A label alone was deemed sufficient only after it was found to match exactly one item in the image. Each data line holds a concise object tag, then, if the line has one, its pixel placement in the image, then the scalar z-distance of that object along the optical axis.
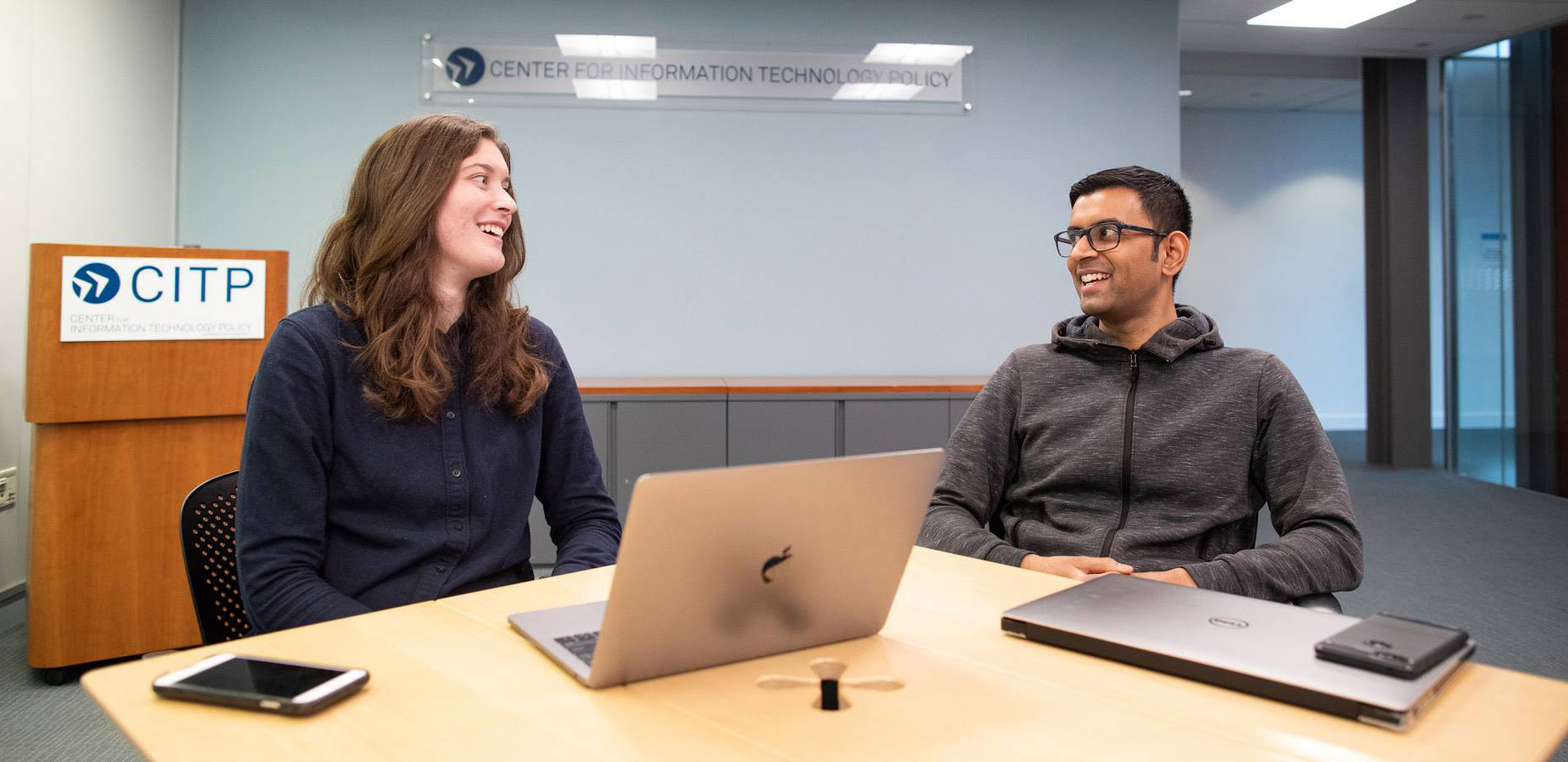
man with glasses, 1.84
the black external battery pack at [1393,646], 0.98
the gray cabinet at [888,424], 4.46
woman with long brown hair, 1.54
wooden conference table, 0.88
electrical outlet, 3.45
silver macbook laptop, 0.92
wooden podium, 2.86
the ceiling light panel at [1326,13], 5.71
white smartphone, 0.93
